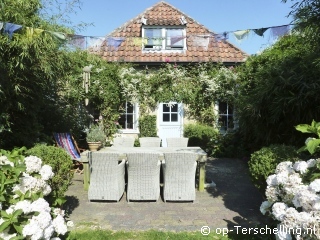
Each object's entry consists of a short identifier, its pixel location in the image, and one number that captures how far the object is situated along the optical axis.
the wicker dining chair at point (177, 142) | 7.00
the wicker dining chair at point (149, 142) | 7.03
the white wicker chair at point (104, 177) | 4.83
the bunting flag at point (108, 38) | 4.07
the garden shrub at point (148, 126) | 10.93
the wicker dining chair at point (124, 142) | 7.04
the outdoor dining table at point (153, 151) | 5.50
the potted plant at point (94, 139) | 7.68
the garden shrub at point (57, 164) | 4.02
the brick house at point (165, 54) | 11.16
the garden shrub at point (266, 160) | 3.97
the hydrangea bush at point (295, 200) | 2.44
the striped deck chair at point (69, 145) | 7.28
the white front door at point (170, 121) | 11.20
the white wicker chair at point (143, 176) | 4.83
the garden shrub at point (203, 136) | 10.08
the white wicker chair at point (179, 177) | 4.86
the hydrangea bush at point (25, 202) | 2.29
